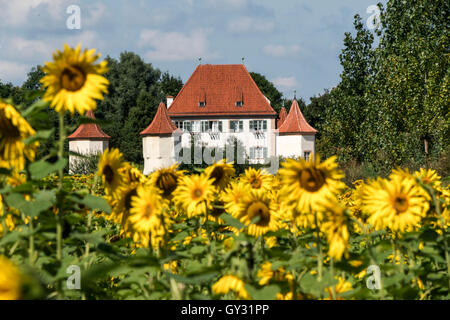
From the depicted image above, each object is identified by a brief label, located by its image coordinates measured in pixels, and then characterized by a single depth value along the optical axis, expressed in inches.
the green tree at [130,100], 4557.1
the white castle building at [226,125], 3791.8
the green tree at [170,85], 5213.6
